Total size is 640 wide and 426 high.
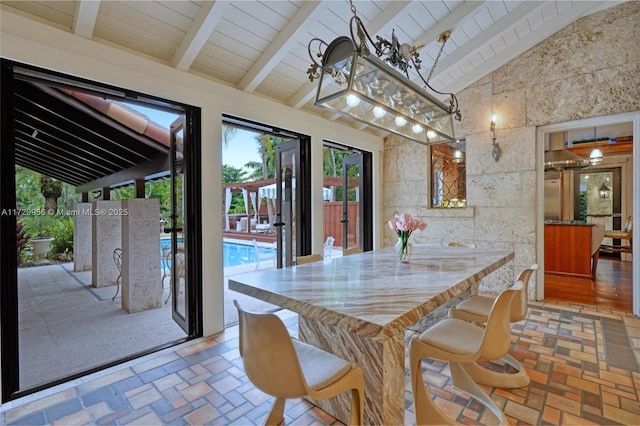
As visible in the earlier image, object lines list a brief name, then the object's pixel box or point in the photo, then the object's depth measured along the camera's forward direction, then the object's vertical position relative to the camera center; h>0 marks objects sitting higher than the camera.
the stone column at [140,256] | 3.62 -0.57
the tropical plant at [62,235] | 4.45 -0.39
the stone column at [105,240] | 4.55 -0.46
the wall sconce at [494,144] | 4.02 +0.89
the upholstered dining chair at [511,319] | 1.92 -0.81
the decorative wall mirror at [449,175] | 4.47 +0.54
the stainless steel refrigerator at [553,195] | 6.88 +0.31
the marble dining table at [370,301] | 1.20 -0.42
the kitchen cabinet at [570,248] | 4.98 -0.69
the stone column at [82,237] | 5.13 -0.48
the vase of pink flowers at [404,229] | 2.25 -0.15
